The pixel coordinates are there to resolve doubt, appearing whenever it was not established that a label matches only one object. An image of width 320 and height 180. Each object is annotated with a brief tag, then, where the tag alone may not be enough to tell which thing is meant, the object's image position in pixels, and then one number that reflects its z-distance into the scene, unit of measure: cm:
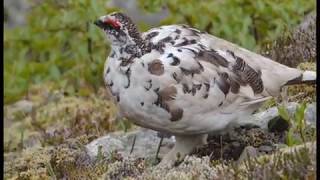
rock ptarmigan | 1023
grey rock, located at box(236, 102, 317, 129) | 1130
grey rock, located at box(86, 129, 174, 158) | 1205
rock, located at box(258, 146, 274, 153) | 1079
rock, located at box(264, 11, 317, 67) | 1402
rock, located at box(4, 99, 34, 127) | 1700
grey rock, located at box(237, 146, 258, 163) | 1043
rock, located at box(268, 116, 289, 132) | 1136
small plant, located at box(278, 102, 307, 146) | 1026
